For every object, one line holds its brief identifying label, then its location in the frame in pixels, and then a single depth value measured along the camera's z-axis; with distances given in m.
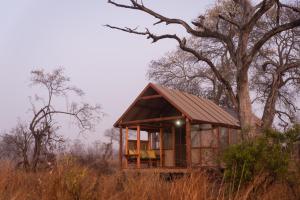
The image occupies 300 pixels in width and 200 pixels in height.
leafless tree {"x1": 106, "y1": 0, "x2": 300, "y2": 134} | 13.77
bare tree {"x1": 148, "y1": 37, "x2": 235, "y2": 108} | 35.94
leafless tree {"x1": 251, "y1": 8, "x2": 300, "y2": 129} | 25.73
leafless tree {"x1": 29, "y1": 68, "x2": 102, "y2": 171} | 23.88
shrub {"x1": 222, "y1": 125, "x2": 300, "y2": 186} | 8.48
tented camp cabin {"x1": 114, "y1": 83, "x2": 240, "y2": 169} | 19.92
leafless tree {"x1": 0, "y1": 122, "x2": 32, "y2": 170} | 23.23
